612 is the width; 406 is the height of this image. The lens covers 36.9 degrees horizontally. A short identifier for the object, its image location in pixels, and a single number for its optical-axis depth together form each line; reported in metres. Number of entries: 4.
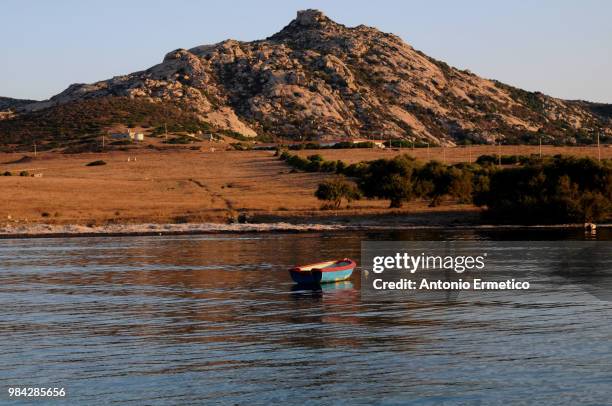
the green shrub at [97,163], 153.38
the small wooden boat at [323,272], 50.03
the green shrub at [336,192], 105.75
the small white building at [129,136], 190.50
